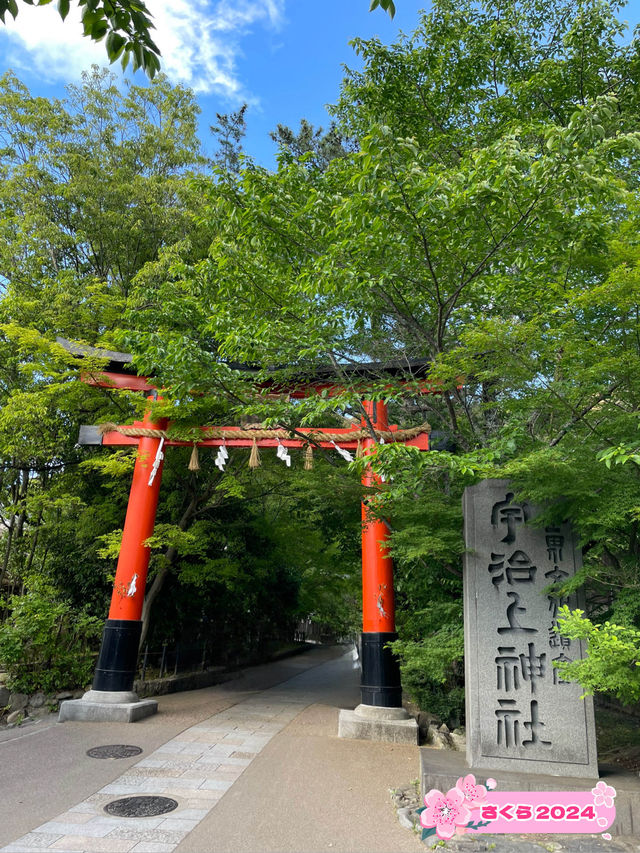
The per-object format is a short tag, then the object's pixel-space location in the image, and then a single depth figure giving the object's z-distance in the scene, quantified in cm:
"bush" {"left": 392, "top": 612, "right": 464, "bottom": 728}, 701
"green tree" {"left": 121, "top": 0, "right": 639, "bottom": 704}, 531
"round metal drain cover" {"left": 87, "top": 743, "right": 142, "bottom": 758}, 701
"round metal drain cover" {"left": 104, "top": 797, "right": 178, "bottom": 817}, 502
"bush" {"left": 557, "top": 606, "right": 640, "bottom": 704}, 409
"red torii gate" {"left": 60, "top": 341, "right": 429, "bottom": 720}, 923
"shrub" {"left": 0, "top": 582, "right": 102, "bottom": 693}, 980
